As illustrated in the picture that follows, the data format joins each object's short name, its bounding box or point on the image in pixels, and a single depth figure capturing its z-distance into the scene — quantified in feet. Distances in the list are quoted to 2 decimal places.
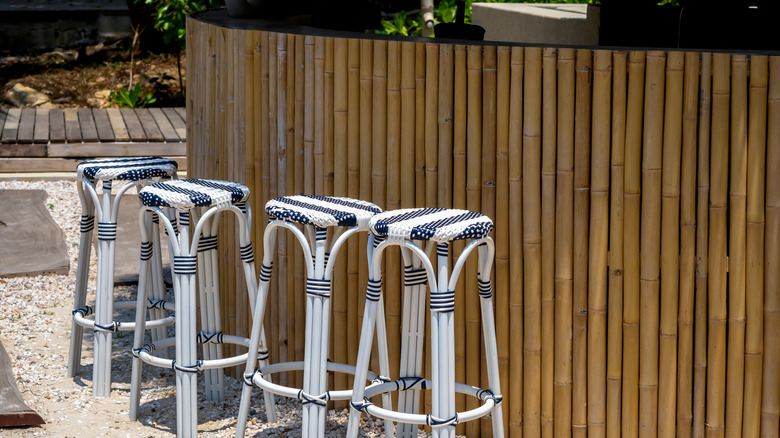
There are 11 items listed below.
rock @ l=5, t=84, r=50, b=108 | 35.60
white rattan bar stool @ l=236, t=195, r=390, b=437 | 10.79
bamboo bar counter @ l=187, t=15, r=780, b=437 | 10.69
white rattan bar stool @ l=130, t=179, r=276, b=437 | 11.97
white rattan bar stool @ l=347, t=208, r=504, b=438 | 9.97
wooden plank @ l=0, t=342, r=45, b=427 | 12.51
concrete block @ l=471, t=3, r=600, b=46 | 25.77
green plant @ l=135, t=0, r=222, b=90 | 32.70
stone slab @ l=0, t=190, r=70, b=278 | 19.56
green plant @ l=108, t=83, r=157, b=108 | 33.68
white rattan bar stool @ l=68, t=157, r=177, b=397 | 13.50
